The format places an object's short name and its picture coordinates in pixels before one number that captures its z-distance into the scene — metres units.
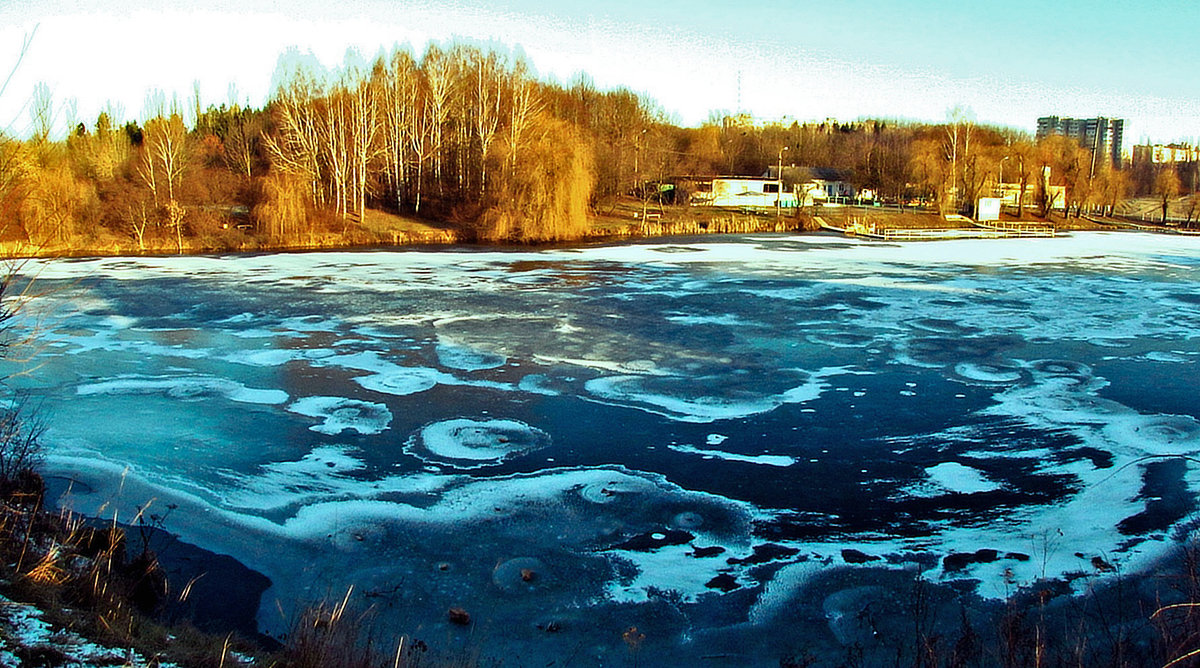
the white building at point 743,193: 62.47
